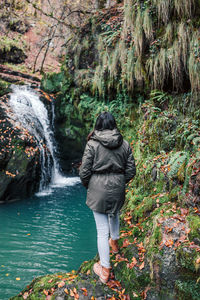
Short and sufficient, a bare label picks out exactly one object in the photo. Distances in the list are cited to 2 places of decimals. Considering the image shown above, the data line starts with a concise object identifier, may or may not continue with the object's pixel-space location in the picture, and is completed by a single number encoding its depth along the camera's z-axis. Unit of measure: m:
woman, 2.64
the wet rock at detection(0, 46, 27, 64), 14.93
